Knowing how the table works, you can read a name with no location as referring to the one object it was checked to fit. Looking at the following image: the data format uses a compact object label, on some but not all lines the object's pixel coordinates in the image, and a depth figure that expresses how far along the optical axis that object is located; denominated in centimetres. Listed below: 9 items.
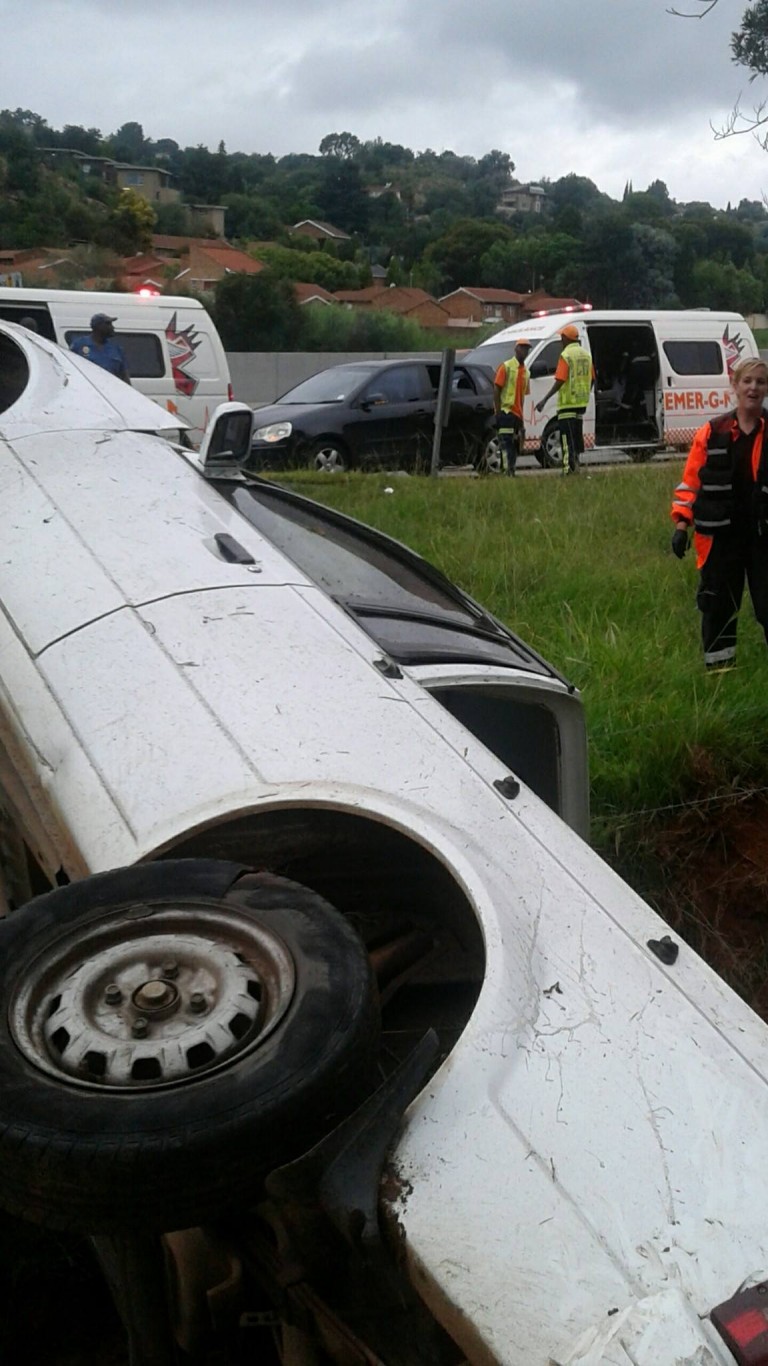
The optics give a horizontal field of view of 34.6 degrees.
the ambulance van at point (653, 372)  1553
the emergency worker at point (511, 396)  1273
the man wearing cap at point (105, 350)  1025
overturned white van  153
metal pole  1067
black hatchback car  1255
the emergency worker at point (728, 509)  549
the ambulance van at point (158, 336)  1283
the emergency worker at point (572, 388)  1305
